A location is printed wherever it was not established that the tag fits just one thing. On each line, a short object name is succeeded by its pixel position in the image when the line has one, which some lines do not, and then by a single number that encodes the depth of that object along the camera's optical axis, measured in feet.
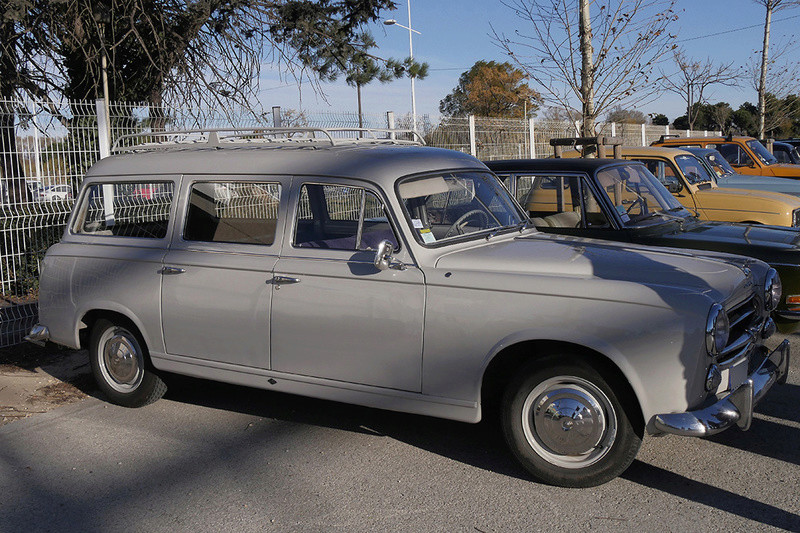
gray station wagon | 12.87
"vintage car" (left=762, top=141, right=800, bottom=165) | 61.42
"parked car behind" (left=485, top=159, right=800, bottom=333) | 21.59
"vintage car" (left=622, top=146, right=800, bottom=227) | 29.35
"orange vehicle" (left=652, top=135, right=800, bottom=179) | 47.39
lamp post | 134.23
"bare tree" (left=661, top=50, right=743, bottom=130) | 88.61
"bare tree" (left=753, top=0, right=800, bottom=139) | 80.20
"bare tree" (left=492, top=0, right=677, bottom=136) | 34.01
